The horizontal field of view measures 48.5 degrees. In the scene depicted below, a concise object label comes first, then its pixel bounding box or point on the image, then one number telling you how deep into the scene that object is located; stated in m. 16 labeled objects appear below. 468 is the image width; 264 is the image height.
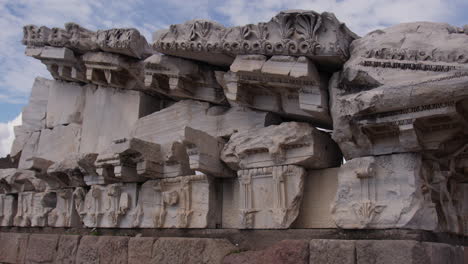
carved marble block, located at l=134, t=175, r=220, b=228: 6.59
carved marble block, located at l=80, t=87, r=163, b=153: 8.05
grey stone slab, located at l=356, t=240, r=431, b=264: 4.71
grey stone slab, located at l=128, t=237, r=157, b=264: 6.79
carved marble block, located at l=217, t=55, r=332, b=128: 5.71
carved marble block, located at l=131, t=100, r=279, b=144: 6.59
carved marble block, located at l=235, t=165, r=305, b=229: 5.79
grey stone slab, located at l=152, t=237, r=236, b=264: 6.06
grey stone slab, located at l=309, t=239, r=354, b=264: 5.01
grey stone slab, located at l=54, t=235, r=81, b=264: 7.88
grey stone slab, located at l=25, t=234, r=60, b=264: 8.33
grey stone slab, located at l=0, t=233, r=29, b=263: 9.04
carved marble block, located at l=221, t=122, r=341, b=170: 5.82
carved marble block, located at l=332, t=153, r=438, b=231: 4.99
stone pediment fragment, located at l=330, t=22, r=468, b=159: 4.77
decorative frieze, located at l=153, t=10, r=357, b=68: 5.56
